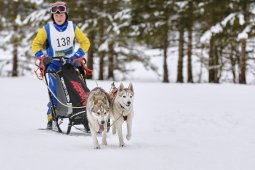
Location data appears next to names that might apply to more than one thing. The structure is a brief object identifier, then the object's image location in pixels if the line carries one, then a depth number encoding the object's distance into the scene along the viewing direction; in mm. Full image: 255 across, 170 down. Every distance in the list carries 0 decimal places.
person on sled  17281
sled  16500
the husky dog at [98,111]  13156
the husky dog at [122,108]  14062
